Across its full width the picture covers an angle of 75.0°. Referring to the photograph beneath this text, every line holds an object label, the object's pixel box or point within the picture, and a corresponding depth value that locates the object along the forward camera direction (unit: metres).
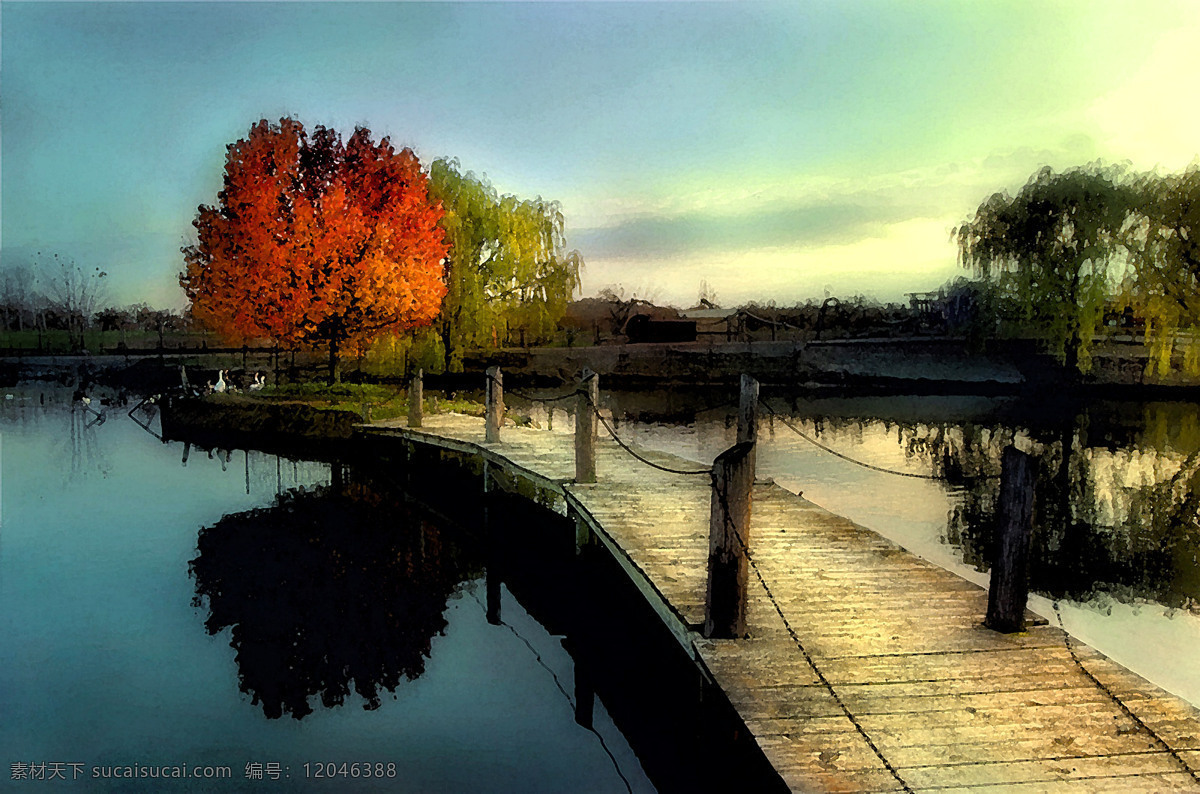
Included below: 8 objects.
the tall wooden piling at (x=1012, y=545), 5.74
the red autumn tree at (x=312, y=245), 21.64
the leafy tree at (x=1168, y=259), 25.39
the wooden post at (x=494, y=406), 15.48
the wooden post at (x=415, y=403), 18.59
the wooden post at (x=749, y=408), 10.80
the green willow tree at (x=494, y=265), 27.58
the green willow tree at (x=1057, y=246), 28.38
